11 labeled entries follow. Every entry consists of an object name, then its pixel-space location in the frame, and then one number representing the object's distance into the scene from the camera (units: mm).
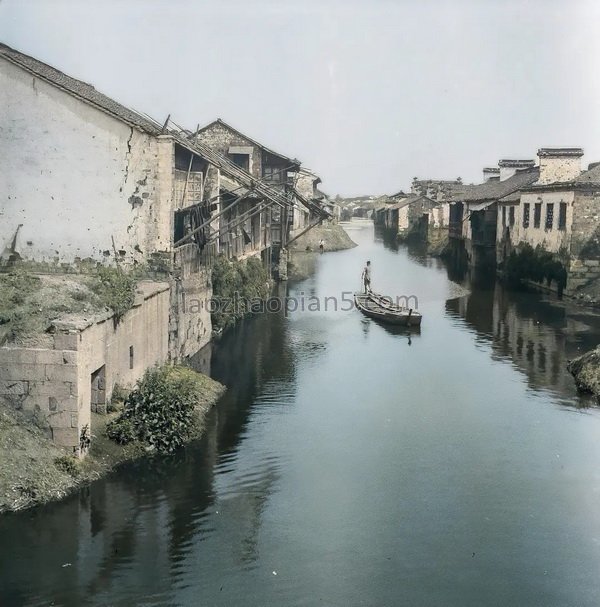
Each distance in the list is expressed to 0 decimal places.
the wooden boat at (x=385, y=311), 30844
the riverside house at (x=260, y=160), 43188
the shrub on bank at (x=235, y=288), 27922
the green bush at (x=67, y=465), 13367
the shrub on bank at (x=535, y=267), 38875
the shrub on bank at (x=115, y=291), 16000
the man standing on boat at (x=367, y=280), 37438
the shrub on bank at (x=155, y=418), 15242
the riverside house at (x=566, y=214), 37094
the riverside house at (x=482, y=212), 52906
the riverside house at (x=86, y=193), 18531
